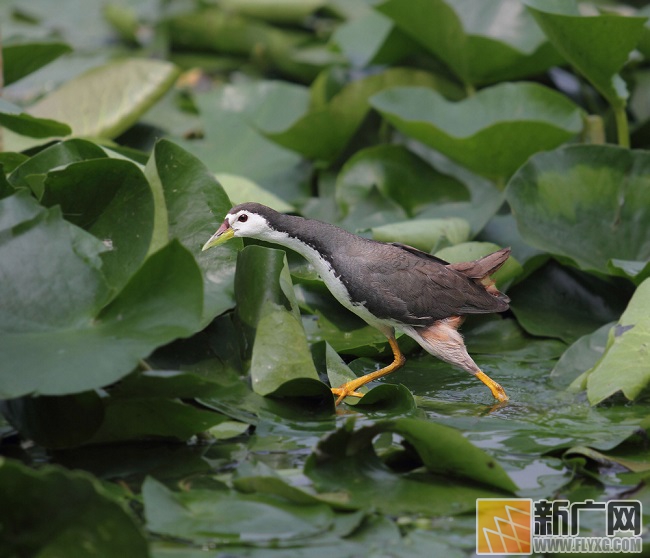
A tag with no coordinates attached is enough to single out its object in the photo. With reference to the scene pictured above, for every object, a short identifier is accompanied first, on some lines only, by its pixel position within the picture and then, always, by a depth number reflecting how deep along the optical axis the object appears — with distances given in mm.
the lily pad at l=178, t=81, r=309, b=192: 11820
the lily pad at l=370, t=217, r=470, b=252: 9547
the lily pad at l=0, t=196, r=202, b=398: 5730
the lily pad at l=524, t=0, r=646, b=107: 9516
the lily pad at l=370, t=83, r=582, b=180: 10047
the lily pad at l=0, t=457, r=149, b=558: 4855
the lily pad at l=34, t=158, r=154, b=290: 6828
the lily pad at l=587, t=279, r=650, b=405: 7480
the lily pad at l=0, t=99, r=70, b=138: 8453
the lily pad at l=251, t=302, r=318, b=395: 6949
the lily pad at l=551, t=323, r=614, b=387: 8281
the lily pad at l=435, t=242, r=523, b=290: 9242
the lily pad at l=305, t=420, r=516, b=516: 5879
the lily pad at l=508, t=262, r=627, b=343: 9234
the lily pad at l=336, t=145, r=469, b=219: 10867
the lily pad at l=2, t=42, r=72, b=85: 10289
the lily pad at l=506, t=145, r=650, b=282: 9352
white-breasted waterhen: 8320
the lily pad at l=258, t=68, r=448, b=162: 11172
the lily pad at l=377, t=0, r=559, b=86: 11234
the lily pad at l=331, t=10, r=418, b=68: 12406
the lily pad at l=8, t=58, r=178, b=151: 11641
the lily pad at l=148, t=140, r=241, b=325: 7055
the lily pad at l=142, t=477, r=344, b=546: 5352
